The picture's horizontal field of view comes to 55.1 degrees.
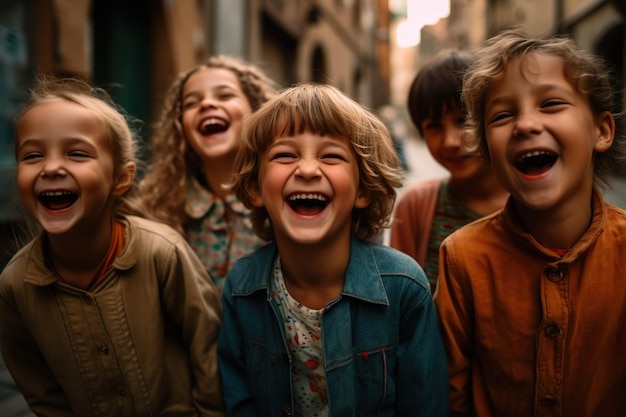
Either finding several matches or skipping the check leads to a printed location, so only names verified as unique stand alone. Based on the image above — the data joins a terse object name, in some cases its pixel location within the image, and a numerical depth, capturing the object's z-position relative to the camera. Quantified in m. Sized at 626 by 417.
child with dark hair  0.88
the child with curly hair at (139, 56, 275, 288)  0.94
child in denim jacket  0.70
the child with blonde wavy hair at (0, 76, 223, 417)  0.70
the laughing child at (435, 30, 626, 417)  0.64
